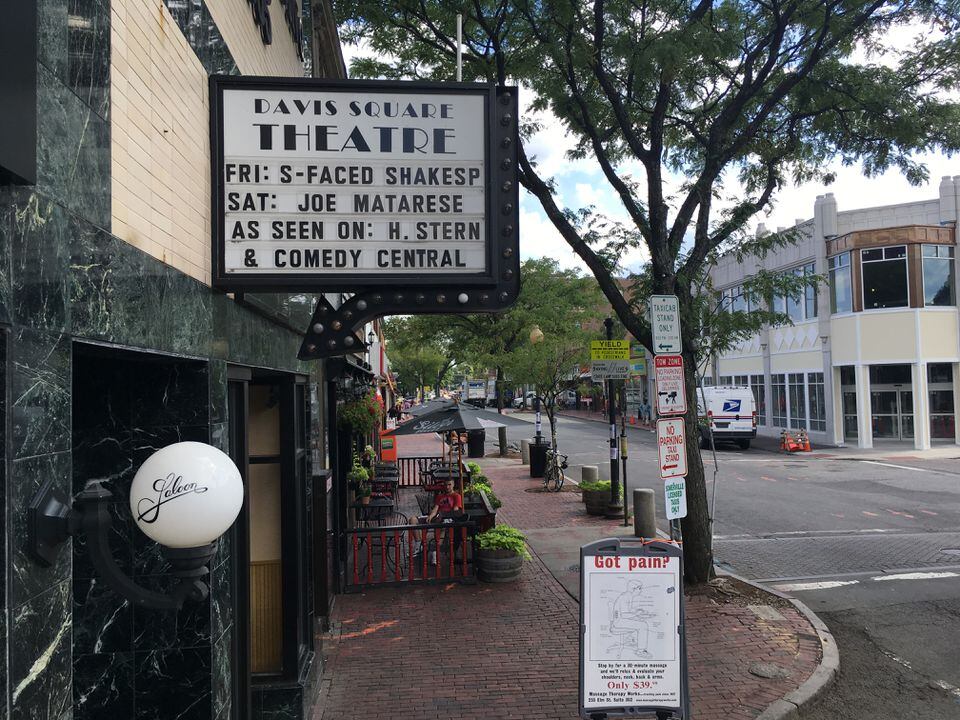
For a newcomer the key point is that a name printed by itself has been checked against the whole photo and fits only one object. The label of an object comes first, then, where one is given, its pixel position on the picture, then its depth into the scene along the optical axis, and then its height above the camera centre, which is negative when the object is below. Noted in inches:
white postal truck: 1079.0 -50.4
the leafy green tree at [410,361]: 1322.6 +105.8
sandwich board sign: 200.1 -72.1
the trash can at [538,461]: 779.4 -82.0
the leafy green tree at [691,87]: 358.0 +168.4
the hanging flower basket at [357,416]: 410.9 -14.3
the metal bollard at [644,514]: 439.2 -81.8
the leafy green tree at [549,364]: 815.7 +28.0
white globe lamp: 87.0 -12.7
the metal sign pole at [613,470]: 538.6 -68.8
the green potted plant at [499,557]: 367.6 -89.2
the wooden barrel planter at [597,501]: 541.6 -90.1
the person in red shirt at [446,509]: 405.9 -71.1
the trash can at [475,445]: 1038.4 -82.4
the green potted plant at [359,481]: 468.4 -60.5
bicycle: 690.2 -85.2
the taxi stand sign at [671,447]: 251.0 -23.0
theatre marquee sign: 154.7 +47.8
